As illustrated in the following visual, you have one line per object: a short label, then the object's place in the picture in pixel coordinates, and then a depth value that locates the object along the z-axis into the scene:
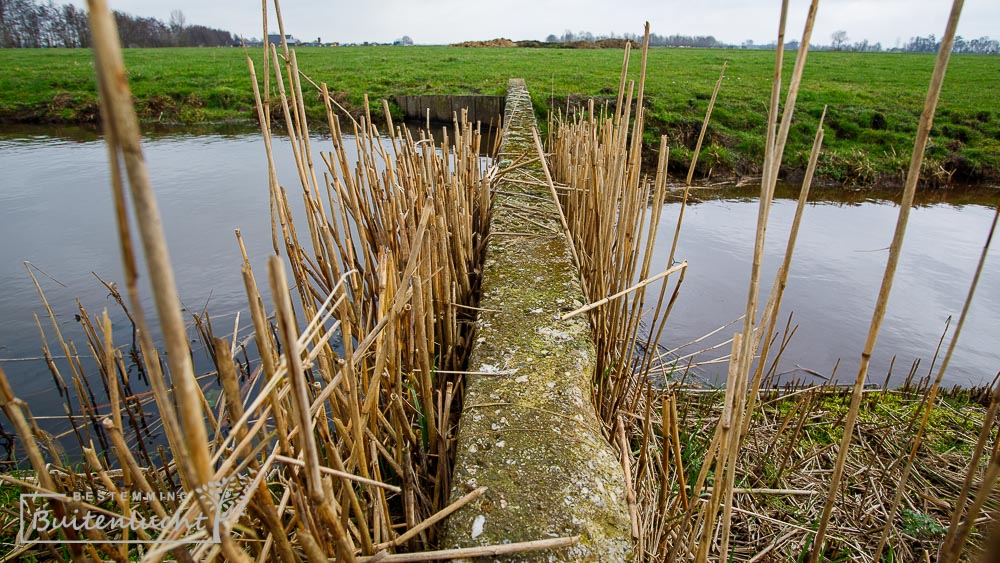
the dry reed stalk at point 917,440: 0.83
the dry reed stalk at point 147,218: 0.26
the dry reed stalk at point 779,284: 0.89
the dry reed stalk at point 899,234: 0.66
